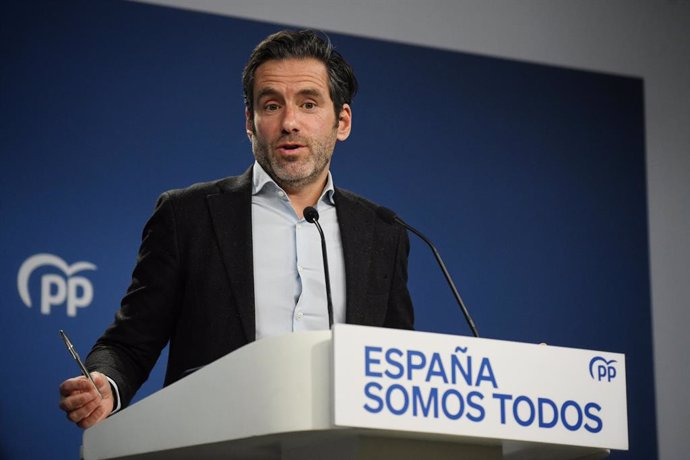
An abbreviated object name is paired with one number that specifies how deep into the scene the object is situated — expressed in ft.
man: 20.08
